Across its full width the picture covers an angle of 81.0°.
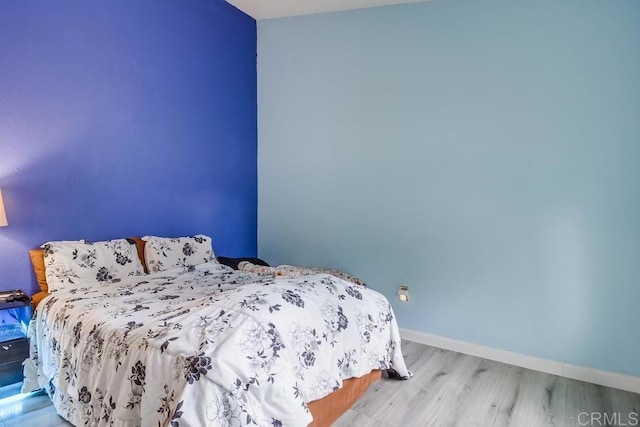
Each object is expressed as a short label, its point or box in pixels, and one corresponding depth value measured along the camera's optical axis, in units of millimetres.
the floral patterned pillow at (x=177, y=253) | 2785
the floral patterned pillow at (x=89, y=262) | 2328
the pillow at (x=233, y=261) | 3275
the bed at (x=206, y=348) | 1397
